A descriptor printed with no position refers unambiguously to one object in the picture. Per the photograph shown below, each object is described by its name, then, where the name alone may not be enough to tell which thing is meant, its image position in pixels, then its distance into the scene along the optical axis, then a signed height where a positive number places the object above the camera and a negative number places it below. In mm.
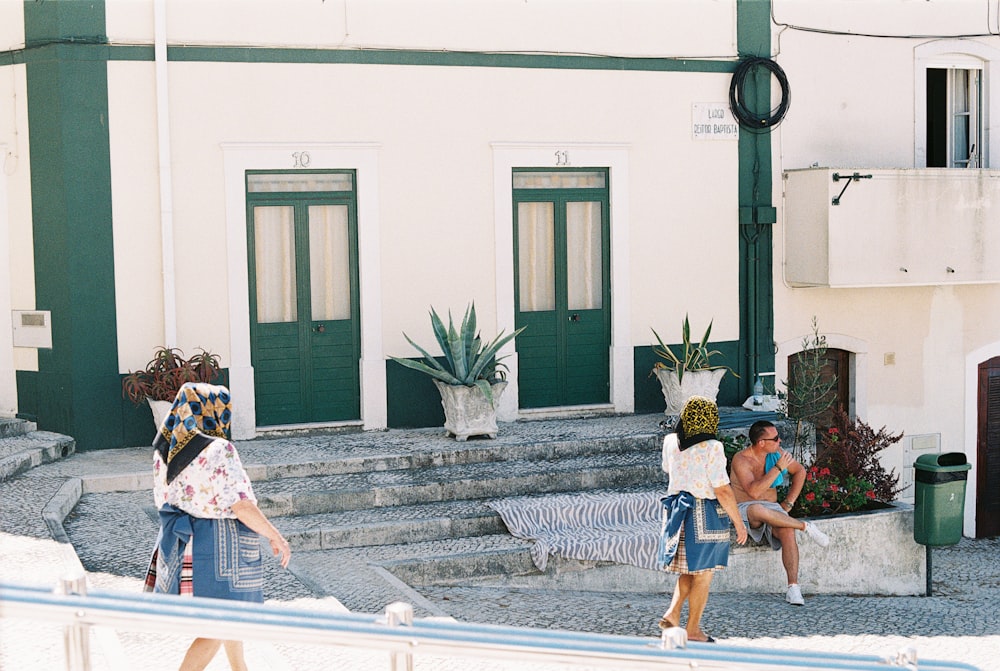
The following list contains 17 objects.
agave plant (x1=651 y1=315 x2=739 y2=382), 12367 -649
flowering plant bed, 10352 -1616
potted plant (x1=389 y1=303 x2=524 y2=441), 11234 -773
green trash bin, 10273 -1763
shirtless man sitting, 9148 -1517
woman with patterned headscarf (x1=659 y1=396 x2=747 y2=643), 7285 -1261
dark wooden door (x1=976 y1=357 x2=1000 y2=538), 14695 -1953
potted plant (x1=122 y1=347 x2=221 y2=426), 10742 -671
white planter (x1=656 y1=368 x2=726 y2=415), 12289 -929
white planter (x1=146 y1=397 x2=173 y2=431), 10703 -933
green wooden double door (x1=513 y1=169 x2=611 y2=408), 12602 +66
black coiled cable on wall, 13031 +1975
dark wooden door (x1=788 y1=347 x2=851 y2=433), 13750 -945
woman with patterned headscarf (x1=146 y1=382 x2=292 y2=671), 5297 -892
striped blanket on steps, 9336 -1819
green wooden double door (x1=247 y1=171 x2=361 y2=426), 11664 -2
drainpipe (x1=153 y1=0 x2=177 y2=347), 11016 +1064
